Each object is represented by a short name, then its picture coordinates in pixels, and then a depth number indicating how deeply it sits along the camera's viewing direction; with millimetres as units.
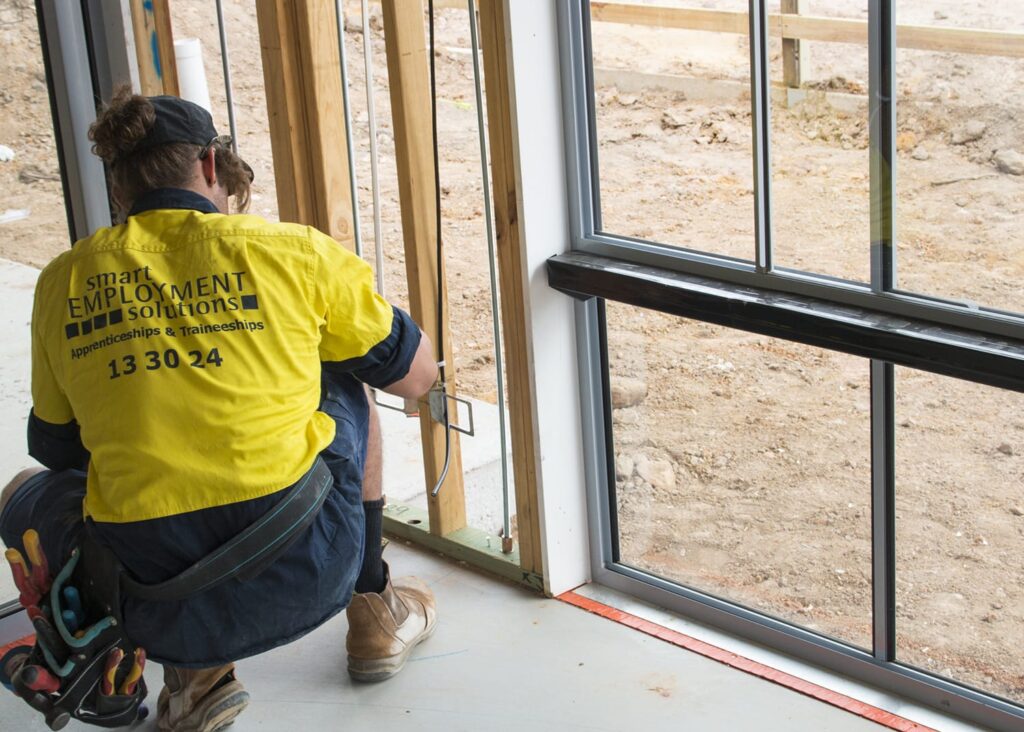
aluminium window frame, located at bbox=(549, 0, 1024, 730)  2150
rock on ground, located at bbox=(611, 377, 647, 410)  2805
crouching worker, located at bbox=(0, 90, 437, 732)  2070
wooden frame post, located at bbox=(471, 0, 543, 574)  2566
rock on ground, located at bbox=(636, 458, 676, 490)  2807
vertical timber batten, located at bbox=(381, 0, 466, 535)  2762
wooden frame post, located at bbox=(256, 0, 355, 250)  2922
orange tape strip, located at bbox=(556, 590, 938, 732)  2398
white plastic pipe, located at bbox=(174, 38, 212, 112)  3291
